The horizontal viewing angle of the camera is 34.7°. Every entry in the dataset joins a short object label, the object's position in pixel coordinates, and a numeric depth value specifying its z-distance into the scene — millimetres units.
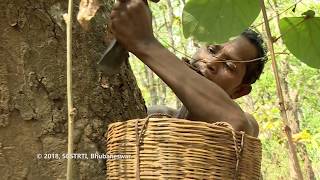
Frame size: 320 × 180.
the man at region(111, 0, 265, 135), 969
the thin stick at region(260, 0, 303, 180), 519
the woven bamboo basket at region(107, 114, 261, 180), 876
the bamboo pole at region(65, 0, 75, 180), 573
